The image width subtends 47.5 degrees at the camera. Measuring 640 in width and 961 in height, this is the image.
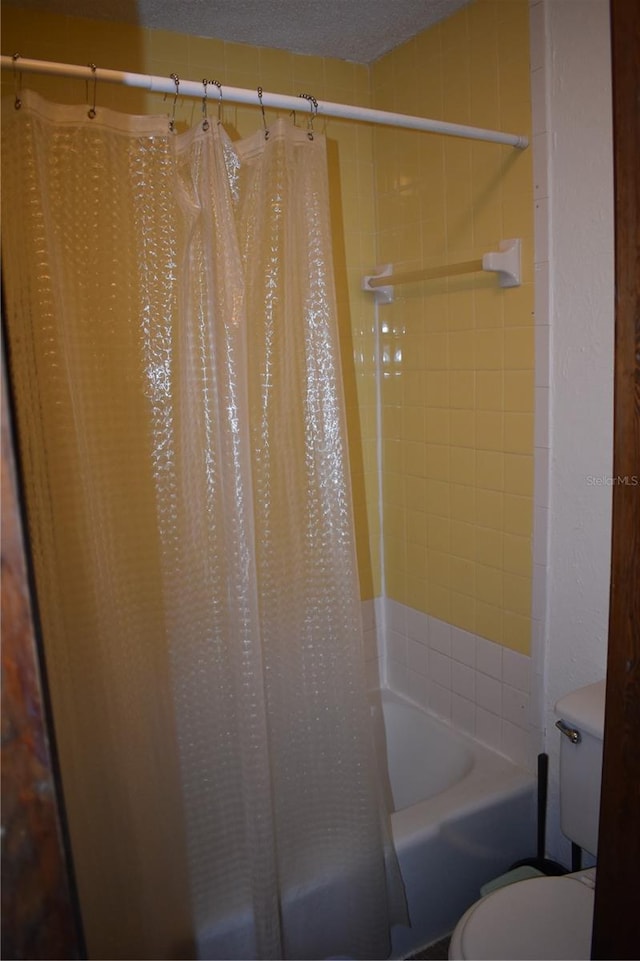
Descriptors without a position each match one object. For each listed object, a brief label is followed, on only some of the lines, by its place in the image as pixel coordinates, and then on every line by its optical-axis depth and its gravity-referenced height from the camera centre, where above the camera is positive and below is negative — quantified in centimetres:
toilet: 146 -112
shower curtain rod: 126 +57
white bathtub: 188 -121
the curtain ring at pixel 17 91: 128 +55
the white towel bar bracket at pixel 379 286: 238 +32
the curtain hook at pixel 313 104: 148 +57
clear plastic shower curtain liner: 138 -27
